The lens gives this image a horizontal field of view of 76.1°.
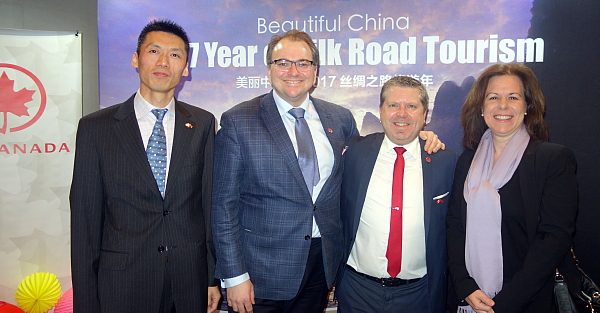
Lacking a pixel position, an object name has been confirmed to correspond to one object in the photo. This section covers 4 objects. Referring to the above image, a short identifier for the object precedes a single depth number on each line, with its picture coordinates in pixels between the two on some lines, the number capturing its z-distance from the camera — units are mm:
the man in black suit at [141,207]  1915
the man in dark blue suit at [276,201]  2139
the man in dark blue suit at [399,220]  2188
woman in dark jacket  1934
